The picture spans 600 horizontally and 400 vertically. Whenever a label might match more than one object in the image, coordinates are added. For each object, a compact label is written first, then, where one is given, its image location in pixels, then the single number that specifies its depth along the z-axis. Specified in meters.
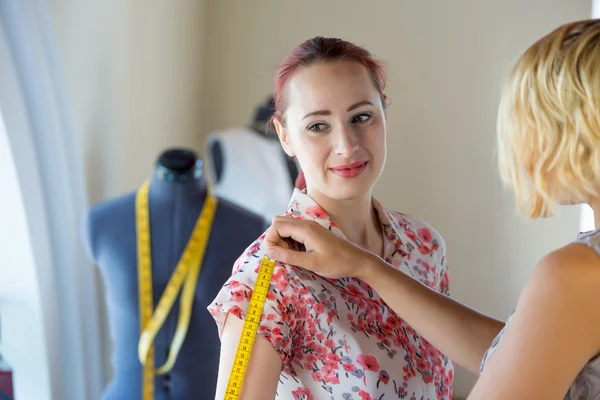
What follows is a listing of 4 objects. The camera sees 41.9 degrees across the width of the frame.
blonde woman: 1.10
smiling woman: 1.39
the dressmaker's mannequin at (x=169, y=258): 2.48
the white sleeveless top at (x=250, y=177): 3.76
